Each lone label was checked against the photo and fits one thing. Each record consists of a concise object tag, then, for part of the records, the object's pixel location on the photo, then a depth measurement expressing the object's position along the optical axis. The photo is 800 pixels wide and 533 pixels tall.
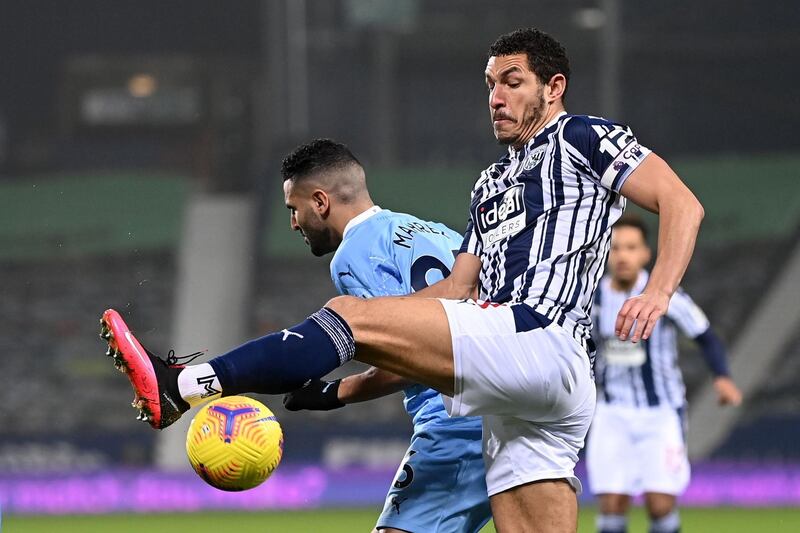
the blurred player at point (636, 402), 15.19
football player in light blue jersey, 9.03
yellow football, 8.17
